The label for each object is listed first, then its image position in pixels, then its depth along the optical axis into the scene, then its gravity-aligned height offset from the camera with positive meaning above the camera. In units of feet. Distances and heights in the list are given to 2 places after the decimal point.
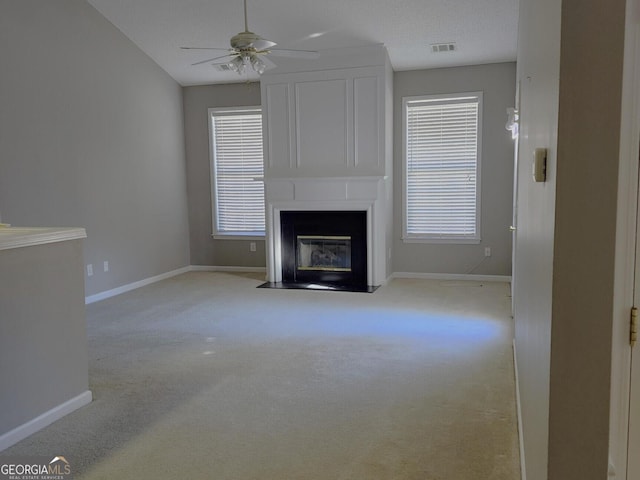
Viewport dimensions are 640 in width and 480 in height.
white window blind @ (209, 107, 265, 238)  23.89 +0.93
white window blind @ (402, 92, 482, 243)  21.06 +0.83
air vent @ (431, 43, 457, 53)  18.83 +5.18
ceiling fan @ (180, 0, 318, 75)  12.26 +3.48
